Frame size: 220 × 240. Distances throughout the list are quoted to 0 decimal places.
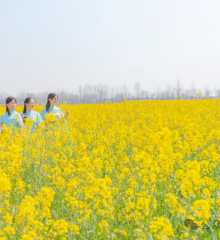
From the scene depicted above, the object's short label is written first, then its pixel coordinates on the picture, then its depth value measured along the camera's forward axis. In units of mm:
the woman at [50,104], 5359
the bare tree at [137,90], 73750
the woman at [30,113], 5133
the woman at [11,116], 4887
